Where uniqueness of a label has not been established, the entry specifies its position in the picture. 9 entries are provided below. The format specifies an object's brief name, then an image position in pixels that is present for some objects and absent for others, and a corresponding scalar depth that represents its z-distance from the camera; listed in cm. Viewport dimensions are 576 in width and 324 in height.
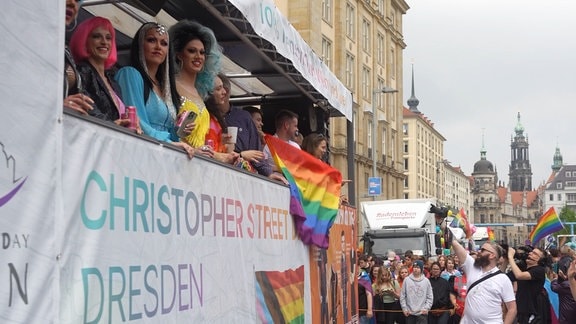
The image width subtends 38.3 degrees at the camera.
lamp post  3625
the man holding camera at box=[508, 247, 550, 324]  1206
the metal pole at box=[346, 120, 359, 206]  983
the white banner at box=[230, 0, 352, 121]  530
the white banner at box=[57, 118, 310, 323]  297
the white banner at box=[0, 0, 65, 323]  248
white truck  2483
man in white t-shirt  897
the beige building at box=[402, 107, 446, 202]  10579
